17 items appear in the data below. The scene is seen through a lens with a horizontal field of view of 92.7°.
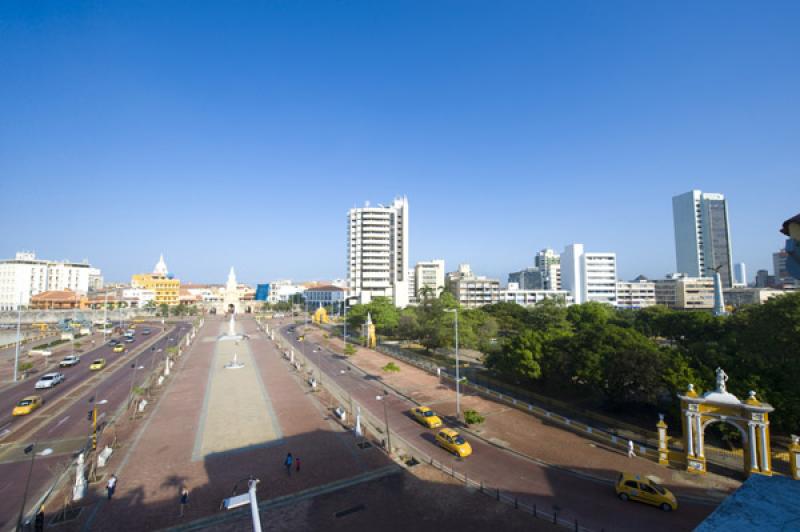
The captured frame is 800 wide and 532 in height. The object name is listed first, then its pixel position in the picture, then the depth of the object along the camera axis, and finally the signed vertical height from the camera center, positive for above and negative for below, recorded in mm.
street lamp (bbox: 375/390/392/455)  32350 -8985
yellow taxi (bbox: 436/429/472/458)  21484 -8590
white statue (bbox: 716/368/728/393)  19703 -4544
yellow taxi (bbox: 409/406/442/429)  26000 -8566
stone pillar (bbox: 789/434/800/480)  17781 -7862
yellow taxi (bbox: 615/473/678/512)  16062 -8597
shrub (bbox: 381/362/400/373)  42094 -8066
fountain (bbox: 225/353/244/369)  45112 -8307
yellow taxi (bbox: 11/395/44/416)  28500 -8272
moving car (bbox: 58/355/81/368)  45938 -7815
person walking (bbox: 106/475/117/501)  16922 -8389
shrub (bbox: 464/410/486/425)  25547 -8341
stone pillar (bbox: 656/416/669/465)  20531 -8301
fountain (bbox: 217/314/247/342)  69038 -7579
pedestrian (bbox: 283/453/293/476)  19156 -8487
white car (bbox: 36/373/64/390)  35312 -7906
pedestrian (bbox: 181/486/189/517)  16062 -8536
